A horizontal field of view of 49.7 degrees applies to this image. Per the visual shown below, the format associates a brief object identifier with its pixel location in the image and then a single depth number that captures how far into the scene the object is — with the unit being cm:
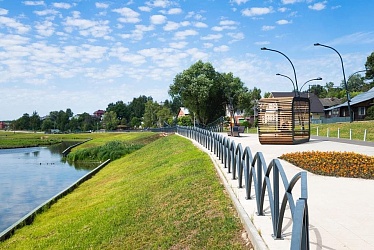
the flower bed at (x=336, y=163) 1080
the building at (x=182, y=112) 11174
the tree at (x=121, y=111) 16250
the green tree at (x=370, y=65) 7762
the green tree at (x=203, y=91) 5559
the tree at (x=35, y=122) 17425
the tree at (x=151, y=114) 12050
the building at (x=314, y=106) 8062
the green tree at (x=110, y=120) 13962
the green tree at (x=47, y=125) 16450
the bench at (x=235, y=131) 3064
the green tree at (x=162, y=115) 10962
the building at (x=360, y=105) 5412
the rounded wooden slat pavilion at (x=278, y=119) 2086
